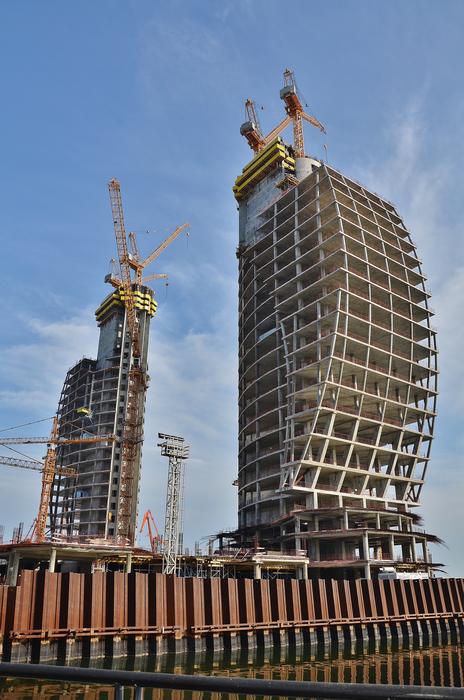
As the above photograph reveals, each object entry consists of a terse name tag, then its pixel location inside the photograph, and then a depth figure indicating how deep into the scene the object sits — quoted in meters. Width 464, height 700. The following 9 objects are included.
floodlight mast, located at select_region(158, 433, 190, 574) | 58.72
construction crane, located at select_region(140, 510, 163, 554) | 156.62
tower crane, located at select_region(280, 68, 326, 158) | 133.38
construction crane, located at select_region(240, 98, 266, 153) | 144.25
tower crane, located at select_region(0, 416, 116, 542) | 103.62
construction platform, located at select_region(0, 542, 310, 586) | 67.00
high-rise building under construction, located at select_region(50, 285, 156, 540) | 147.25
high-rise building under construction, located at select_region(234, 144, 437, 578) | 83.31
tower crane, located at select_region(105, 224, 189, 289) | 169.49
